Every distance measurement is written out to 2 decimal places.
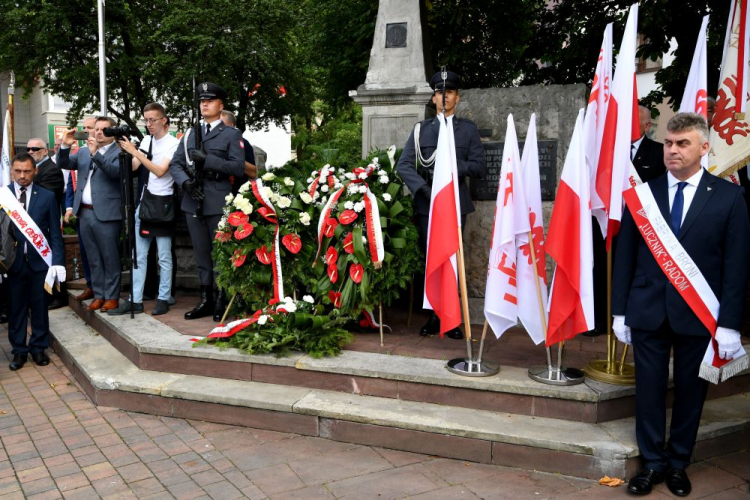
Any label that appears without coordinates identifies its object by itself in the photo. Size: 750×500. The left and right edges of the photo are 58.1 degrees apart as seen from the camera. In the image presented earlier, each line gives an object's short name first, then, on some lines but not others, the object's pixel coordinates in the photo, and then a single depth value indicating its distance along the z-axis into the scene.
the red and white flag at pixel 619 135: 4.34
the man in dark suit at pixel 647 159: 5.62
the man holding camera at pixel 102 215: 6.46
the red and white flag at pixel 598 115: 4.48
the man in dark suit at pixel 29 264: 6.05
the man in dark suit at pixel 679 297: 3.54
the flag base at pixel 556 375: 4.36
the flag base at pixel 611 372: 4.38
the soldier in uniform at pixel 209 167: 6.11
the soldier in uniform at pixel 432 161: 5.54
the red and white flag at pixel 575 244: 4.27
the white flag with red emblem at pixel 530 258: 4.54
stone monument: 6.73
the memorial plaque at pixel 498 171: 6.07
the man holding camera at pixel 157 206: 6.45
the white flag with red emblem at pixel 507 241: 4.52
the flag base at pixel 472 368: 4.55
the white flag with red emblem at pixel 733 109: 4.70
